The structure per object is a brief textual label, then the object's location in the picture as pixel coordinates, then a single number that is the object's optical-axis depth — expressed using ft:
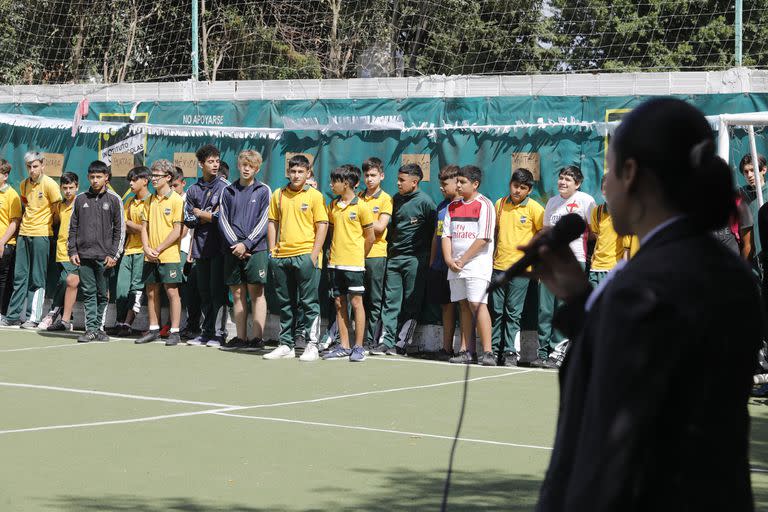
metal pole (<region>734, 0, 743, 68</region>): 41.22
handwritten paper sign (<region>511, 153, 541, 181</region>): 42.91
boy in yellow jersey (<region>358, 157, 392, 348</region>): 42.75
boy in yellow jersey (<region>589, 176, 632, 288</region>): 39.19
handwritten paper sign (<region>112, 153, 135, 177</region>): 51.65
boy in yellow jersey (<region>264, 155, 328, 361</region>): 42.19
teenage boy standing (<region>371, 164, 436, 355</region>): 43.01
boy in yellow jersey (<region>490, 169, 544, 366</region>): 41.11
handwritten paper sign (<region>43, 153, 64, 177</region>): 53.62
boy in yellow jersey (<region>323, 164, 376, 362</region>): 42.24
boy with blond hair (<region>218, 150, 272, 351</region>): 43.73
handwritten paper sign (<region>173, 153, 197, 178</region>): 50.08
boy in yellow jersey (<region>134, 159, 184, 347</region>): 46.01
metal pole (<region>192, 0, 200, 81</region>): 52.15
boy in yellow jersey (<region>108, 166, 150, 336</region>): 47.70
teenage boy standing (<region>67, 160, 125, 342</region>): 46.21
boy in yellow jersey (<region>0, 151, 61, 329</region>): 50.39
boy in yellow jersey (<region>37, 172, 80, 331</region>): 49.24
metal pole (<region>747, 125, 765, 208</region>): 35.37
